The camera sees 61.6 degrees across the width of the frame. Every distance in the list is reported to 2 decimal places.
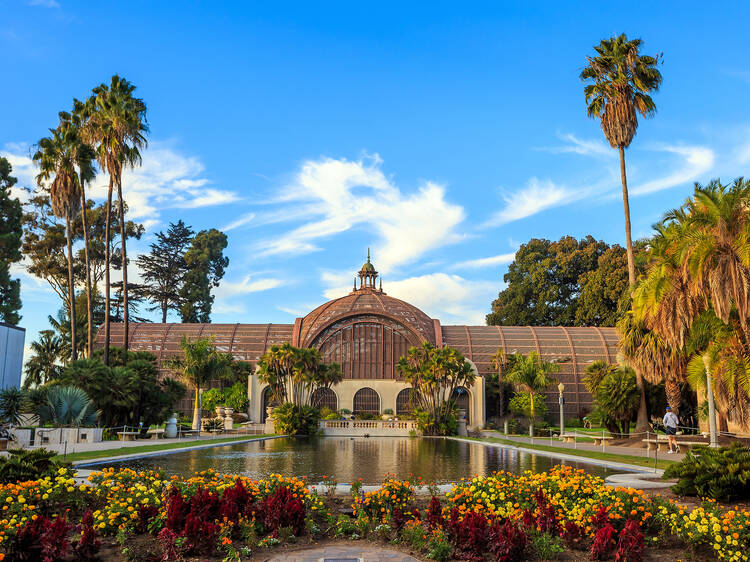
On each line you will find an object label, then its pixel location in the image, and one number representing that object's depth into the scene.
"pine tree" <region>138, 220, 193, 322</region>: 85.38
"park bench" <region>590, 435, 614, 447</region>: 32.50
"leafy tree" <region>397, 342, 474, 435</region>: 43.03
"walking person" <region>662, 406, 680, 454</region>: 24.17
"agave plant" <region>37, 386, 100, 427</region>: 27.06
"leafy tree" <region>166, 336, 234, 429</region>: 40.47
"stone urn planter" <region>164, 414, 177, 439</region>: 34.59
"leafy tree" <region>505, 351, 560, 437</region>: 49.16
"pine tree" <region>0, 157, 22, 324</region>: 50.66
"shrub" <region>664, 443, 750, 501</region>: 10.94
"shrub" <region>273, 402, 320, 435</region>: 41.19
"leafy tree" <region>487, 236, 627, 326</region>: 72.81
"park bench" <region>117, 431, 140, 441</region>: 29.50
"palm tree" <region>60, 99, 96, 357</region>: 35.62
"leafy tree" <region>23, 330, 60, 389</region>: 52.75
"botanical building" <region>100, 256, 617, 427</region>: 56.78
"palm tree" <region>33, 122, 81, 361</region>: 35.88
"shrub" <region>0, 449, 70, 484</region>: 10.39
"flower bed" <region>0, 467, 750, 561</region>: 7.25
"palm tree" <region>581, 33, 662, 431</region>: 34.59
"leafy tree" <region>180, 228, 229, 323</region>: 84.25
